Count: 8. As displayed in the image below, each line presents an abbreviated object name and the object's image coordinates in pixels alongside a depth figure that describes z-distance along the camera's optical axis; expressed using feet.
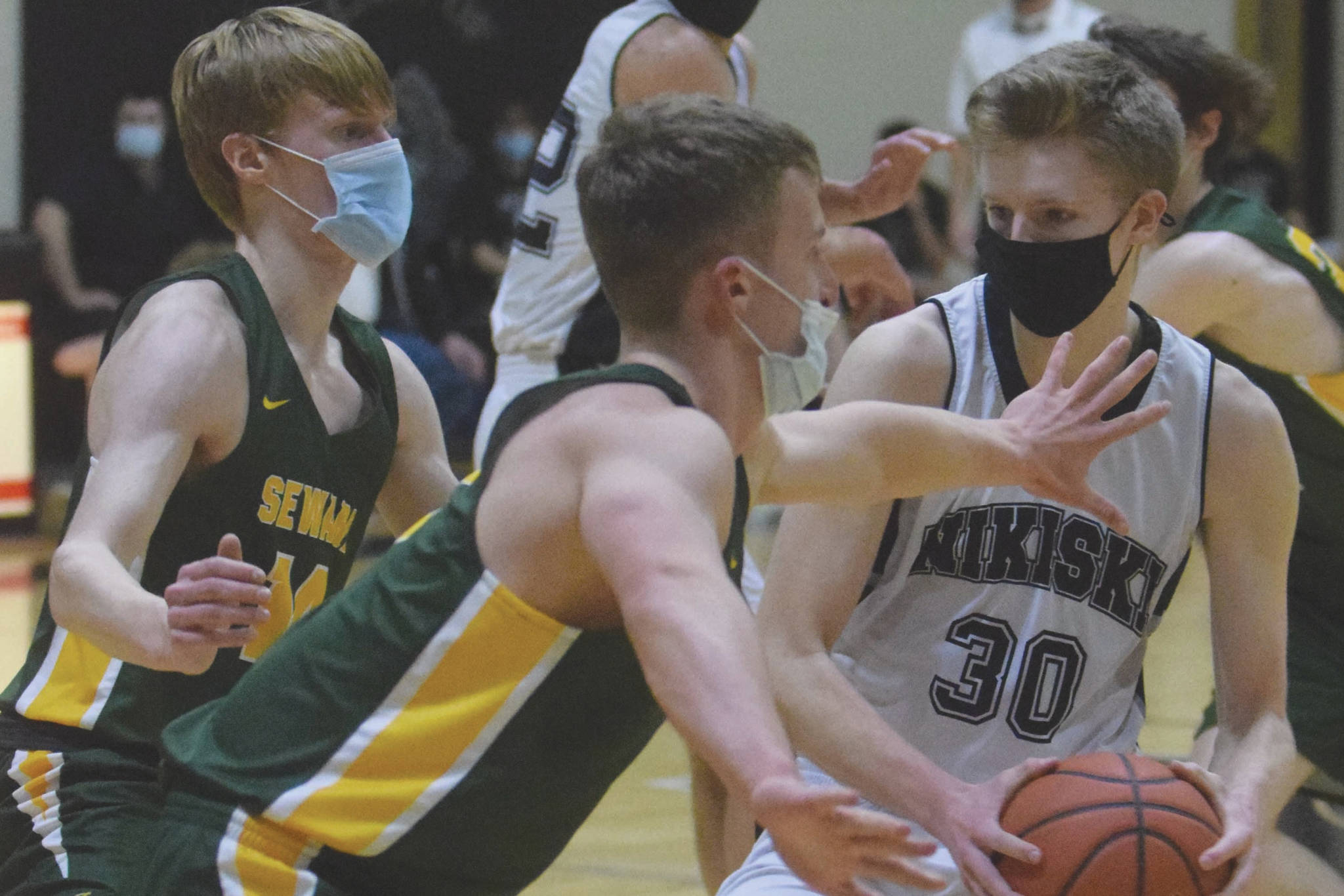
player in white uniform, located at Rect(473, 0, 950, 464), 30.68
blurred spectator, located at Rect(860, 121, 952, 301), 76.59
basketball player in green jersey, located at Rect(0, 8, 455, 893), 17.49
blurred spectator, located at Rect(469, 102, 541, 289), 75.00
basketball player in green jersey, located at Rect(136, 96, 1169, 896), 13.75
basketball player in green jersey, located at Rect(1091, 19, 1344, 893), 26.40
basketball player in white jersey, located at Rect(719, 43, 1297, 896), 19.04
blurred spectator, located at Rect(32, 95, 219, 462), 65.31
